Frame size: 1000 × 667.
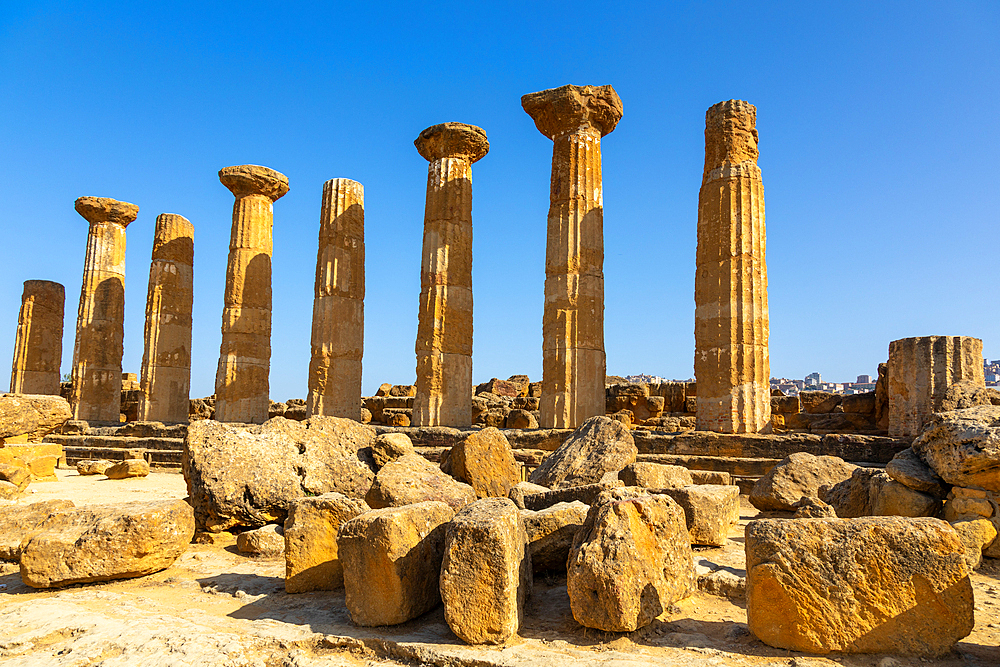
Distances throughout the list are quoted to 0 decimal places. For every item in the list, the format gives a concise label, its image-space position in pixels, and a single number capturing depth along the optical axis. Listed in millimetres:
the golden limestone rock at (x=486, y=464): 6977
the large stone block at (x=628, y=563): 3719
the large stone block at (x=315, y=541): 4848
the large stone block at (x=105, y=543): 4848
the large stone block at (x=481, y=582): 3656
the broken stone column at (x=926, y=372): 9609
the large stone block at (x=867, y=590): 3418
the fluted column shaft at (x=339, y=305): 14555
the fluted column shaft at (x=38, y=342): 20625
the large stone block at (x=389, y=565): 3975
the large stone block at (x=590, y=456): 7168
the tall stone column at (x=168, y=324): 17469
